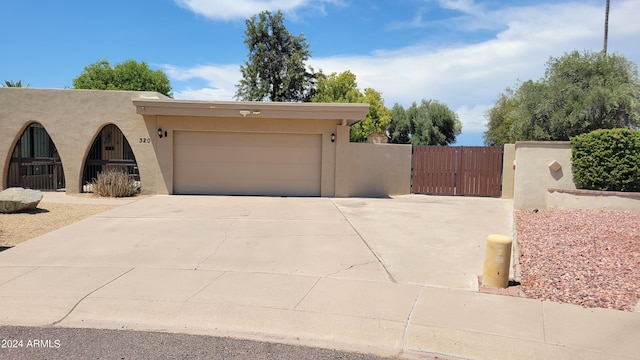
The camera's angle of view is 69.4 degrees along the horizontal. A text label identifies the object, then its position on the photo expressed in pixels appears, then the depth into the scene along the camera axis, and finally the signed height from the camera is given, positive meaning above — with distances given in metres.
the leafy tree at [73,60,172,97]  41.56 +6.52
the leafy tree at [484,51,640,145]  22.12 +3.00
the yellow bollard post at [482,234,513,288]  6.30 -1.45
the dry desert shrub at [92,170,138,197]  16.62 -1.31
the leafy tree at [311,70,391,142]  41.91 +5.28
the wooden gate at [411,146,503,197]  18.58 -0.58
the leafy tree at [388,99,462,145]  46.12 +3.19
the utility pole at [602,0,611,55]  30.75 +8.77
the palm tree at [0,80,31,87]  36.03 +4.96
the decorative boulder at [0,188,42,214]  12.36 -1.43
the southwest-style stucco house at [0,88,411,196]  17.69 +0.16
